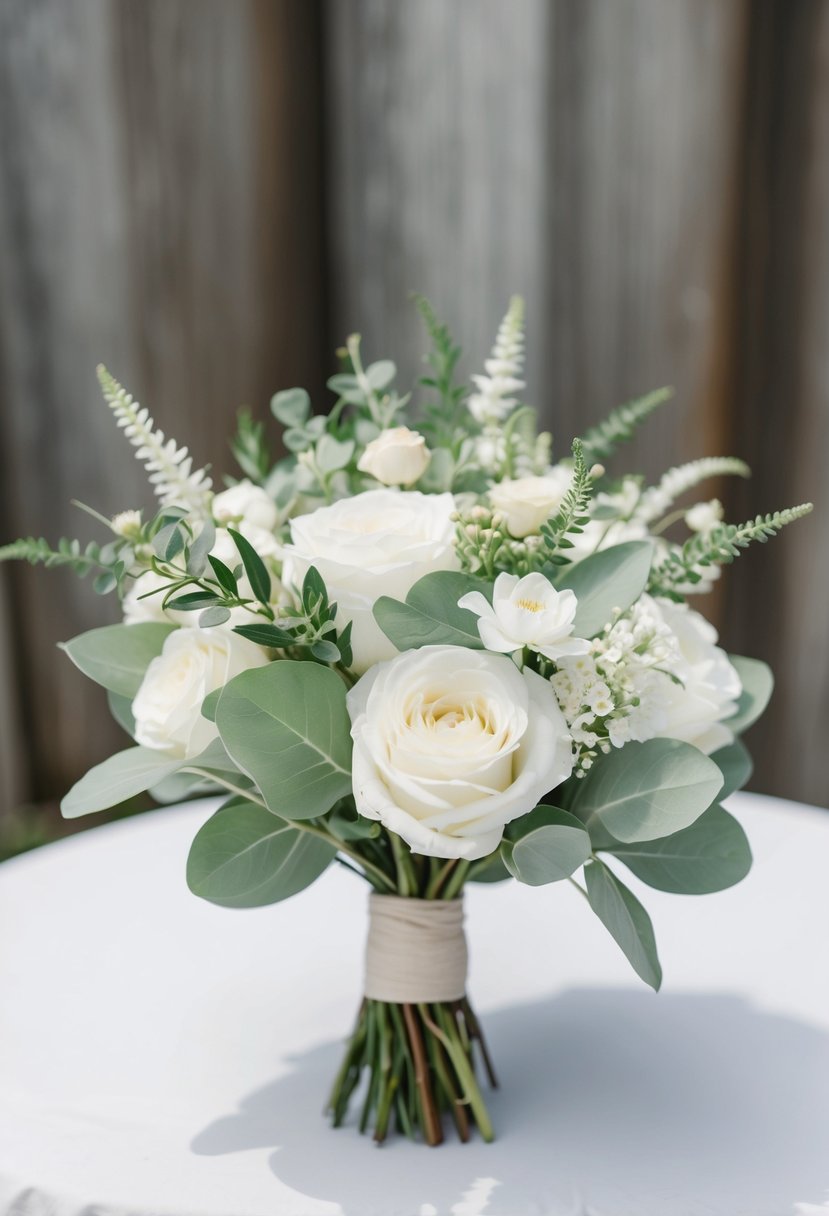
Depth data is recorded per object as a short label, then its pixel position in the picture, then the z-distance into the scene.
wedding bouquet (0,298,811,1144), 0.63
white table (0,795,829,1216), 0.68
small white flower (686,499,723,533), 0.81
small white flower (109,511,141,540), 0.70
